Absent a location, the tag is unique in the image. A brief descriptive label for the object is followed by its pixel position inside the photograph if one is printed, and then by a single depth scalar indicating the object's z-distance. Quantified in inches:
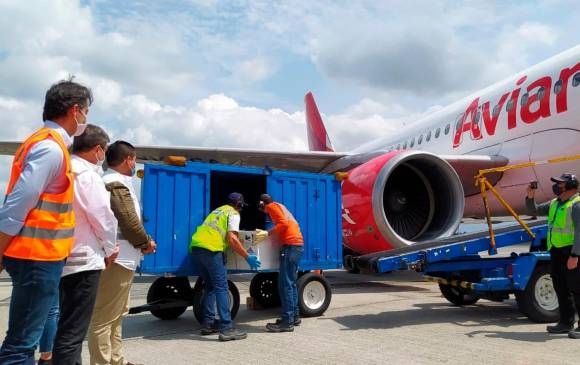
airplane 285.3
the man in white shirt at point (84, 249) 100.2
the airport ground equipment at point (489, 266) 205.0
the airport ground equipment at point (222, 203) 207.3
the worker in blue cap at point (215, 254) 191.3
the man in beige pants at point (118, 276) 128.0
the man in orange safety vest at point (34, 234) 84.6
